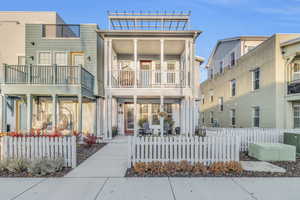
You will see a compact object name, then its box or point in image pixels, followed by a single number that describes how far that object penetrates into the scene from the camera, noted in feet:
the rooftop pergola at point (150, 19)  31.91
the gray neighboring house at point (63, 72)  30.71
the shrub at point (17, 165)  15.49
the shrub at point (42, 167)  15.20
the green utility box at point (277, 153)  19.56
